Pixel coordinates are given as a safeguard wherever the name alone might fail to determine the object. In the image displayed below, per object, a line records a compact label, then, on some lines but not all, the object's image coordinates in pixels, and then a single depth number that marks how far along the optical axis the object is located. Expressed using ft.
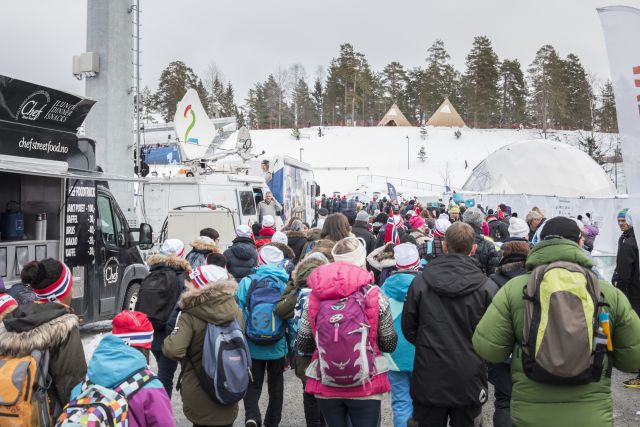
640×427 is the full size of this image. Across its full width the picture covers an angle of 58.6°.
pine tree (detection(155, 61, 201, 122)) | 269.64
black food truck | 20.81
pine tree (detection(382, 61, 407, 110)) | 317.42
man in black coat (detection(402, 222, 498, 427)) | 12.21
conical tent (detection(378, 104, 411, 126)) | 270.28
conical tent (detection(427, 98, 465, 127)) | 259.19
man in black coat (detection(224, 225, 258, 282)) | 23.26
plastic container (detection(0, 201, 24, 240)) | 23.35
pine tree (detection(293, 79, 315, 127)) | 330.54
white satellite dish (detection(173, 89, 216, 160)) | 48.93
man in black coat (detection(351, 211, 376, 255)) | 30.89
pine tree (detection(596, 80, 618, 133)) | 260.21
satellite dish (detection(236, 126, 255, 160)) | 55.11
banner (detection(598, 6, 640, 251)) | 13.97
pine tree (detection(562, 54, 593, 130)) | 275.59
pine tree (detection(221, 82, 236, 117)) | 313.73
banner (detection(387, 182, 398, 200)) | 130.12
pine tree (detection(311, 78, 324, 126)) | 343.26
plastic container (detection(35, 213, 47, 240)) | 24.06
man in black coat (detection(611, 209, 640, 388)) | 23.16
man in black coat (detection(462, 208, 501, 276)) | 23.03
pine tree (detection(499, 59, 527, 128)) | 290.15
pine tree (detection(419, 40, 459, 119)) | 297.12
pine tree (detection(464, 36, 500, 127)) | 281.33
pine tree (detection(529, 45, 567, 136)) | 269.23
